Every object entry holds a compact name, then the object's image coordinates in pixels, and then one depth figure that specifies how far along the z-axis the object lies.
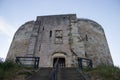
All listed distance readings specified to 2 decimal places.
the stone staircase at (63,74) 3.62
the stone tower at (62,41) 8.37
